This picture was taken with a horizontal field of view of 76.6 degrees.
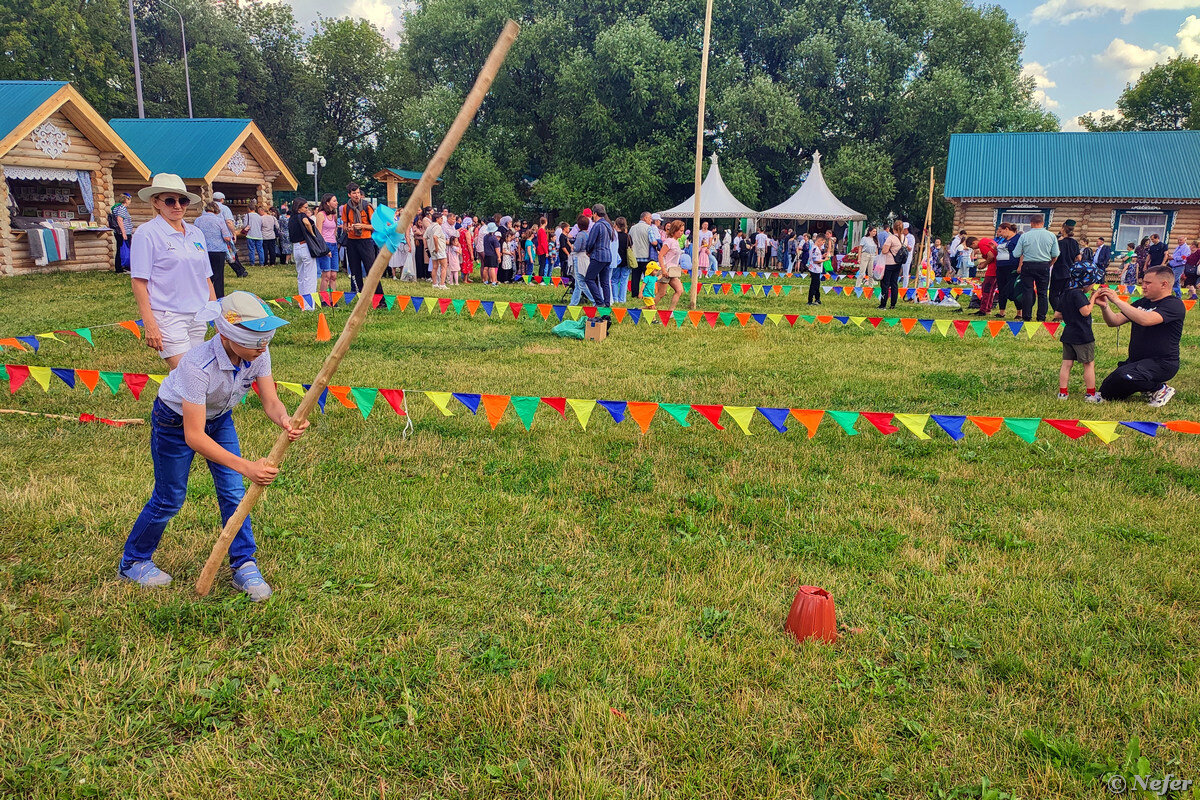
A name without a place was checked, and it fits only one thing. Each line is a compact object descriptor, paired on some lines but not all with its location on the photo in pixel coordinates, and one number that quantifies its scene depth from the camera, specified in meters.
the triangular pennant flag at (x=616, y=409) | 5.88
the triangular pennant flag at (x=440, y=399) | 6.02
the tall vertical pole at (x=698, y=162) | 14.31
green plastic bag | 11.43
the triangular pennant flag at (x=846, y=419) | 5.80
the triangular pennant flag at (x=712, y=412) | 5.82
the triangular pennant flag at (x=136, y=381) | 6.32
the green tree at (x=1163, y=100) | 52.00
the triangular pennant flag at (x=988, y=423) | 5.71
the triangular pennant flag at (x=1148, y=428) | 5.50
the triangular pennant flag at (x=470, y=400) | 5.91
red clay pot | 3.68
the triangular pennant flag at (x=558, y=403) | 5.82
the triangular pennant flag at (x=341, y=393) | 6.39
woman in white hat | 5.32
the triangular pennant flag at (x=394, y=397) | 6.25
